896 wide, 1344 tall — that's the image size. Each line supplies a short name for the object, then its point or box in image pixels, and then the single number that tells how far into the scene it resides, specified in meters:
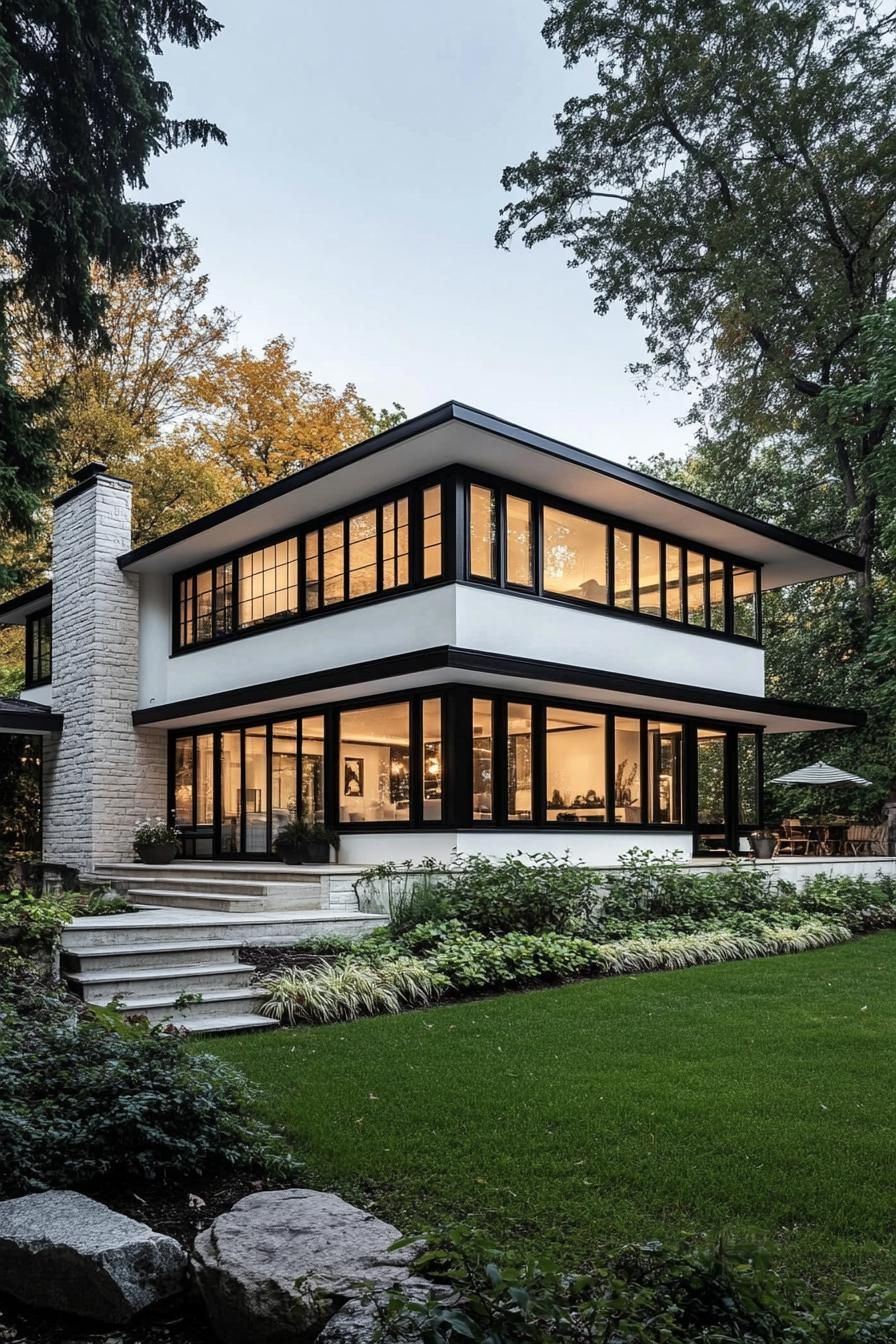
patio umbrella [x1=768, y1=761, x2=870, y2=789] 17.47
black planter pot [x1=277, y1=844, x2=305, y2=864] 12.78
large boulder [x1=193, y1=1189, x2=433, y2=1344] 2.52
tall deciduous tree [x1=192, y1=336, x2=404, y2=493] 23.61
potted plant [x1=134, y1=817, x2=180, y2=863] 14.69
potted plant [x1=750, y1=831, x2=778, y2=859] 15.33
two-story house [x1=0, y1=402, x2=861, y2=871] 11.83
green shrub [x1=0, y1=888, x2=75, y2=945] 7.24
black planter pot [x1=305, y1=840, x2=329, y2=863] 12.80
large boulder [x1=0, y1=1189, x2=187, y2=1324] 2.78
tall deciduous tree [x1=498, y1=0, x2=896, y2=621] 18.52
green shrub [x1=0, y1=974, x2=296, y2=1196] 3.63
